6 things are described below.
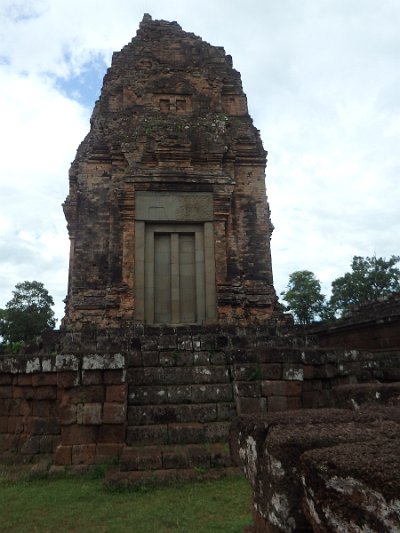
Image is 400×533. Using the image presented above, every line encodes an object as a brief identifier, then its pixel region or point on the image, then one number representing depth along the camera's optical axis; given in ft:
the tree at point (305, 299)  139.74
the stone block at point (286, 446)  6.40
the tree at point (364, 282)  130.11
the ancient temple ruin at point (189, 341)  6.65
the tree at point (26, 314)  130.21
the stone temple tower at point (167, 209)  40.88
